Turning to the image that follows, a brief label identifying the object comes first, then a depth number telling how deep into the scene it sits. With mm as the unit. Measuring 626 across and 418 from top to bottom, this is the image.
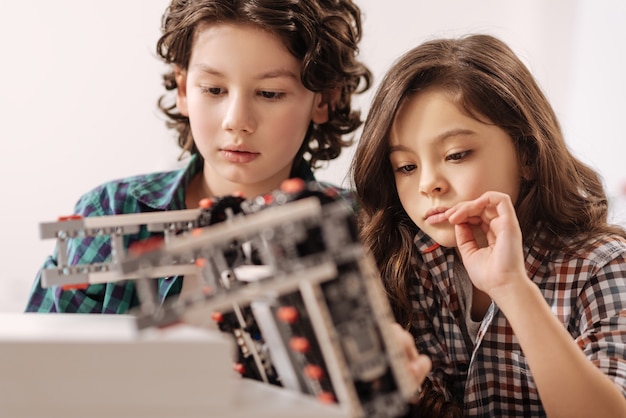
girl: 1028
